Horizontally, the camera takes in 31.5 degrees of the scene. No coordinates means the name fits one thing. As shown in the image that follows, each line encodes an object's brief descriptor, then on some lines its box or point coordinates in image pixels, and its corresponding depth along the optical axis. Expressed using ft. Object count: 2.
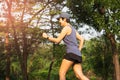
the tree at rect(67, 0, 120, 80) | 44.51
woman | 13.10
